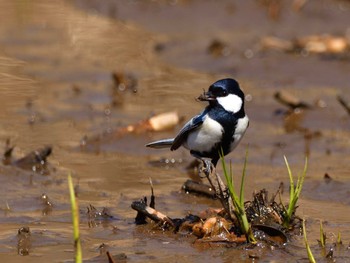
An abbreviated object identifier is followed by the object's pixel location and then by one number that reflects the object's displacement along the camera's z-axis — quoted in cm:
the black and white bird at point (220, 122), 1225
